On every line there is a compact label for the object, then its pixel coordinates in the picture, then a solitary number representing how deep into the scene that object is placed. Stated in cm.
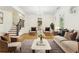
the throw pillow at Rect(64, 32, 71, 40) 146
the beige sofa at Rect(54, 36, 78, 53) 139
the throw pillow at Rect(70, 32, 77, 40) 145
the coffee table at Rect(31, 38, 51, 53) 141
